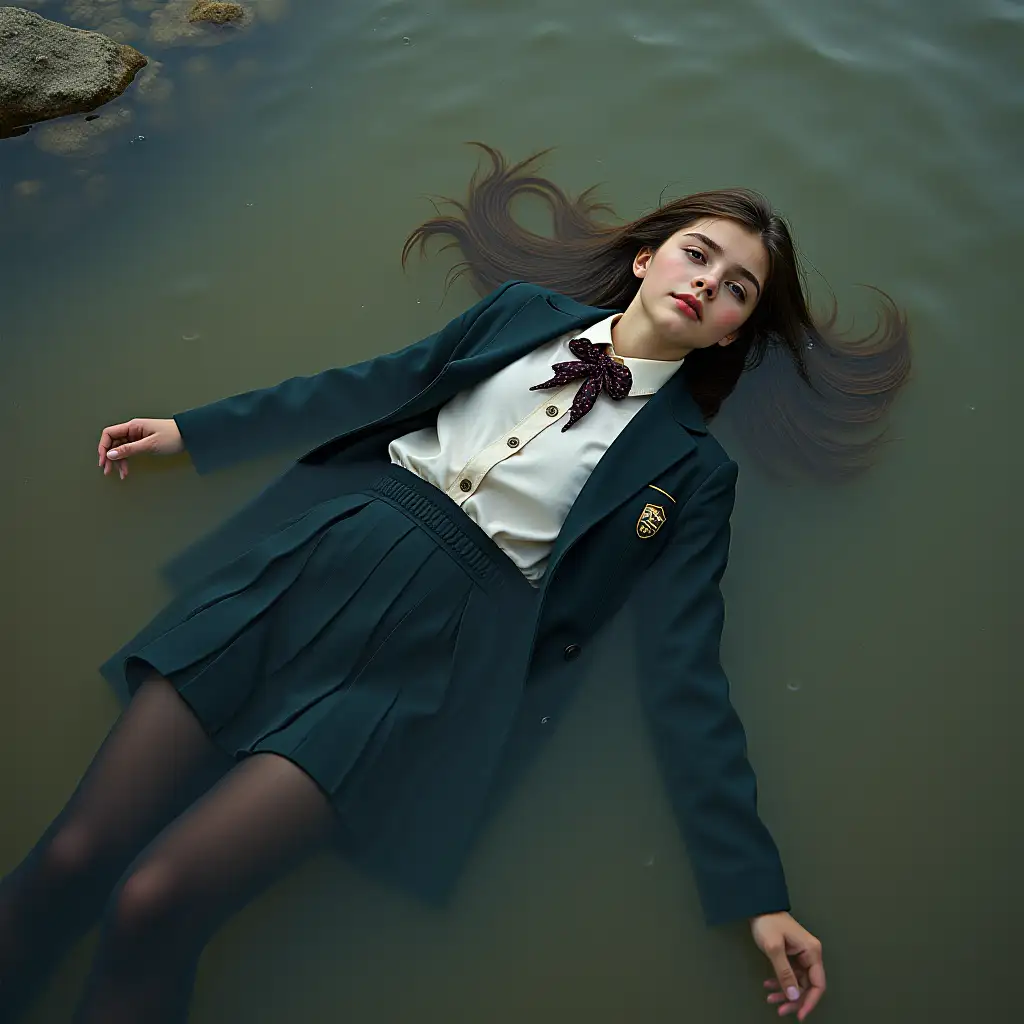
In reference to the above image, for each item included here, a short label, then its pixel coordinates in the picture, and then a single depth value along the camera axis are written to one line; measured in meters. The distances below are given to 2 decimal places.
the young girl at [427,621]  1.64
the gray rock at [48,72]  2.78
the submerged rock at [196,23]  3.05
